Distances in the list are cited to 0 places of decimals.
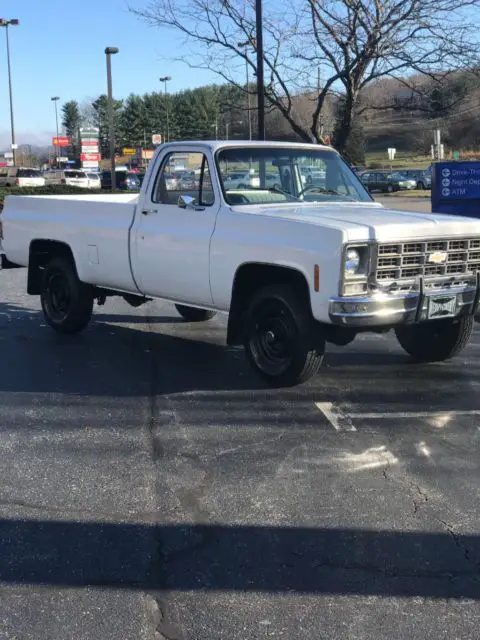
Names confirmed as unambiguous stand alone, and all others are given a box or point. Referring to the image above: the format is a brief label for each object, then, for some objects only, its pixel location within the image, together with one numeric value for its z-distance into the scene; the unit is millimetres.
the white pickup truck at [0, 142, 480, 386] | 5570
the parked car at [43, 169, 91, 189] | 51500
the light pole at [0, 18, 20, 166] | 43656
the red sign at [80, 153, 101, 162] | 60781
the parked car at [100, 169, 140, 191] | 46675
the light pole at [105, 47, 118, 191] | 25202
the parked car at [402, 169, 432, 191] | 53875
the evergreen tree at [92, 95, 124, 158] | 107706
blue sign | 12648
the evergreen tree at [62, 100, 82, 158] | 149600
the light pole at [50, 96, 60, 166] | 87125
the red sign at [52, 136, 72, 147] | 102312
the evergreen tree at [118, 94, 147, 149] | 86688
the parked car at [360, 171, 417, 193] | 52438
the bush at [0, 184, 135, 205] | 24436
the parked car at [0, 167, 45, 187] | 47812
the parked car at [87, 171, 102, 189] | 52378
